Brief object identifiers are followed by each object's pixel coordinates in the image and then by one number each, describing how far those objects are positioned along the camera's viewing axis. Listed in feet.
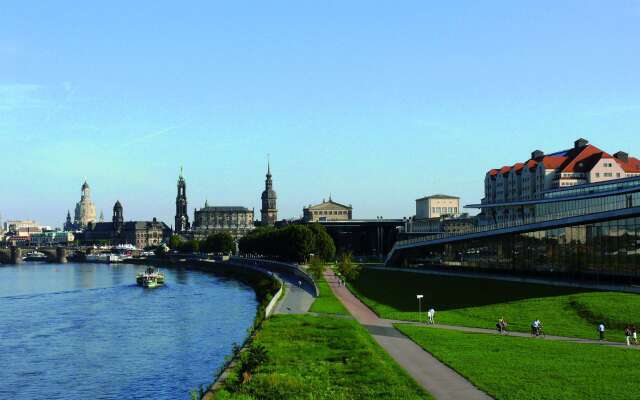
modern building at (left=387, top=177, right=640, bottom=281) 227.81
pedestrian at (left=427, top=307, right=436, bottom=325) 203.21
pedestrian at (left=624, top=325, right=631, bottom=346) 163.97
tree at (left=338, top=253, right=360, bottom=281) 353.10
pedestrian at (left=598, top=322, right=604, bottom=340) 170.30
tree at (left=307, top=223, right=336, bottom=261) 549.13
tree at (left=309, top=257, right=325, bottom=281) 379.14
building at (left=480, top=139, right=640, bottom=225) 470.39
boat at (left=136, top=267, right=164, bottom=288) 489.26
